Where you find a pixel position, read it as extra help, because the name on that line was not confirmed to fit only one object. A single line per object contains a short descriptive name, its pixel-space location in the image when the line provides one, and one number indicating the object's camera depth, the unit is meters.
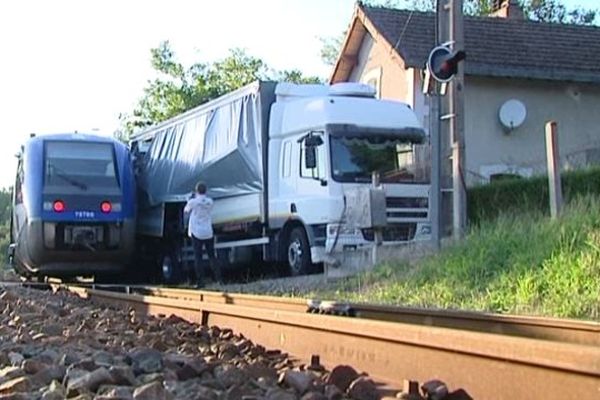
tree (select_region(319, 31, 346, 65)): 52.94
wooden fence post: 13.25
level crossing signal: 14.27
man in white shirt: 18.64
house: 29.34
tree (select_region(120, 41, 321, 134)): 56.78
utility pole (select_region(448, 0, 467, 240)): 14.66
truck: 17.02
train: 20.28
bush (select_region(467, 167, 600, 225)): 17.27
